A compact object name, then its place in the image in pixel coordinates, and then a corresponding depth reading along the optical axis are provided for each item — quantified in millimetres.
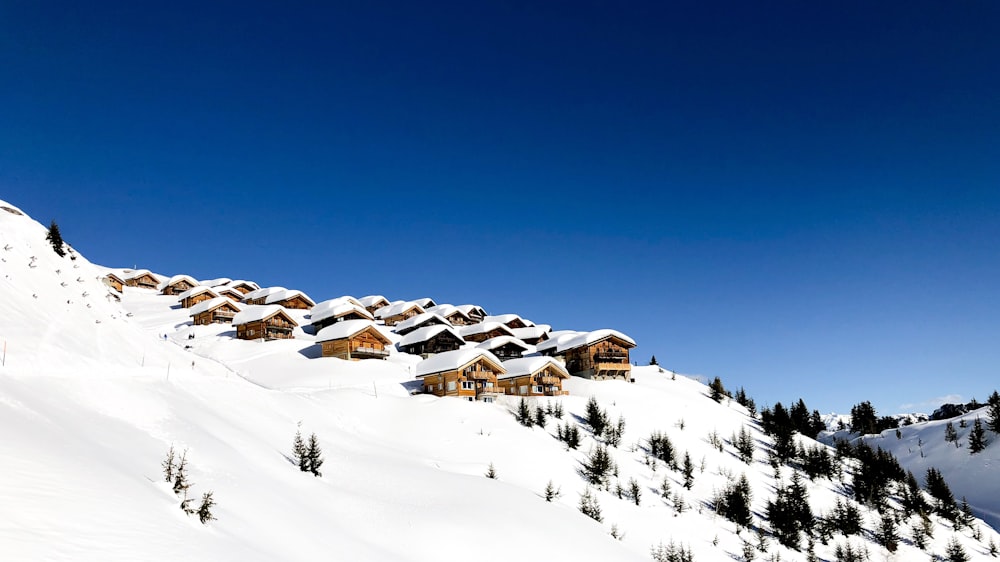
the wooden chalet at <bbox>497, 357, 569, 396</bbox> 63188
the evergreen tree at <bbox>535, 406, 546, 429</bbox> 50500
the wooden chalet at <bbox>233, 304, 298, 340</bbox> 78812
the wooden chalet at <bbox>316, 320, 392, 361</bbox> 71188
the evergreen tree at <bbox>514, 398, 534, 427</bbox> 50219
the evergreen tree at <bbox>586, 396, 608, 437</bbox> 50500
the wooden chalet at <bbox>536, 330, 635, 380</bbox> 78688
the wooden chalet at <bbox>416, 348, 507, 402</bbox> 59125
